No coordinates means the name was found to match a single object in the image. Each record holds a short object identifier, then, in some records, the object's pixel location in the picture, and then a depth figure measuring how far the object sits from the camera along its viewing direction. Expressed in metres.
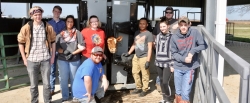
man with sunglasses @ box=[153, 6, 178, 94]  3.98
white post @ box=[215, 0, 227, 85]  3.40
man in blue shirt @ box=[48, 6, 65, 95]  4.00
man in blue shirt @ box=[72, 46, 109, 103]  3.05
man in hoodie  3.03
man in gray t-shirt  4.23
